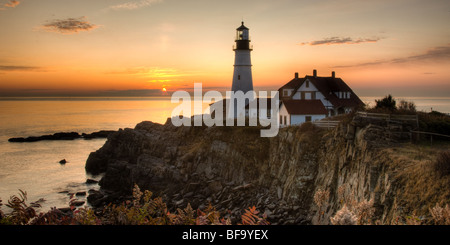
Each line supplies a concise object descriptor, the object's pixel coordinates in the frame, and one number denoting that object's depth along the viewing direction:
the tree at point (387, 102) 26.40
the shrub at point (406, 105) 24.75
